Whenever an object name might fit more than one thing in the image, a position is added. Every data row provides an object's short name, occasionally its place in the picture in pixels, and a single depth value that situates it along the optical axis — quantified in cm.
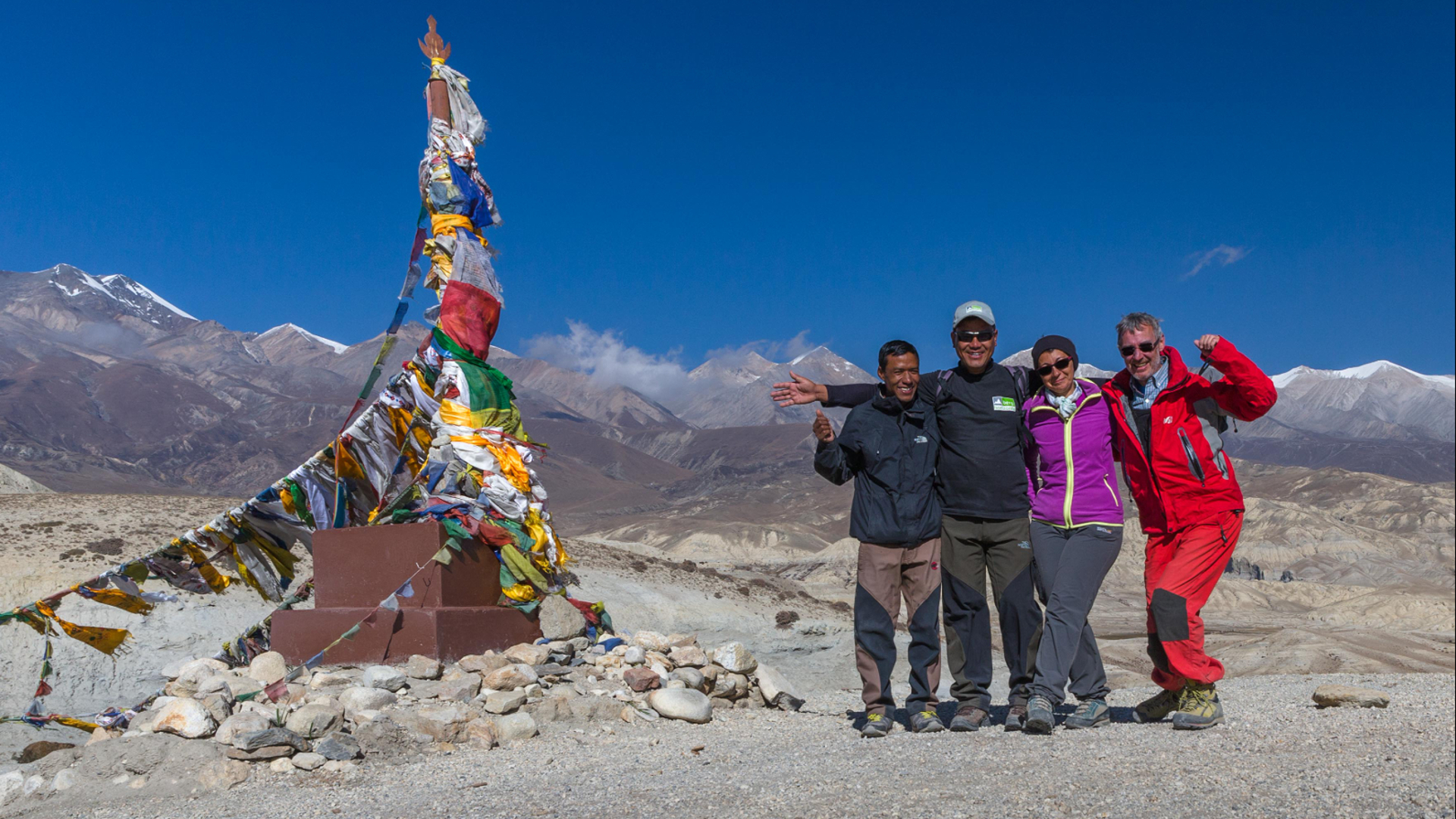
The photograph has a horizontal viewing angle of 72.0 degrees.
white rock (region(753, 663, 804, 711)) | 624
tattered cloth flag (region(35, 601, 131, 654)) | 585
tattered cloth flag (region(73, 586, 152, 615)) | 615
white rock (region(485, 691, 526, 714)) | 500
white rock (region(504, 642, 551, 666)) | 598
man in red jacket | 442
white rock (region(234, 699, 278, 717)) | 438
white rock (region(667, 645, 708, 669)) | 635
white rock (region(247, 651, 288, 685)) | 566
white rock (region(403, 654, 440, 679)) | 552
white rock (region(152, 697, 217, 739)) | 433
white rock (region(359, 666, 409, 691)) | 520
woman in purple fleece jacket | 440
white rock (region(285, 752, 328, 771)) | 404
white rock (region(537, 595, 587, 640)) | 706
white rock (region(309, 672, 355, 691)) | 533
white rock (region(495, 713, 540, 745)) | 470
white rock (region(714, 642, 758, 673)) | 631
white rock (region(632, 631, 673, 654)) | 675
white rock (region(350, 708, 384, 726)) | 445
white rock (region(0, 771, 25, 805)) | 388
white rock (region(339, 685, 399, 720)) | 481
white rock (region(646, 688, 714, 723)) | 536
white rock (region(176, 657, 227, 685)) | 562
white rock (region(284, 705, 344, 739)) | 425
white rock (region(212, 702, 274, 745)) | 422
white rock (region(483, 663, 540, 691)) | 533
